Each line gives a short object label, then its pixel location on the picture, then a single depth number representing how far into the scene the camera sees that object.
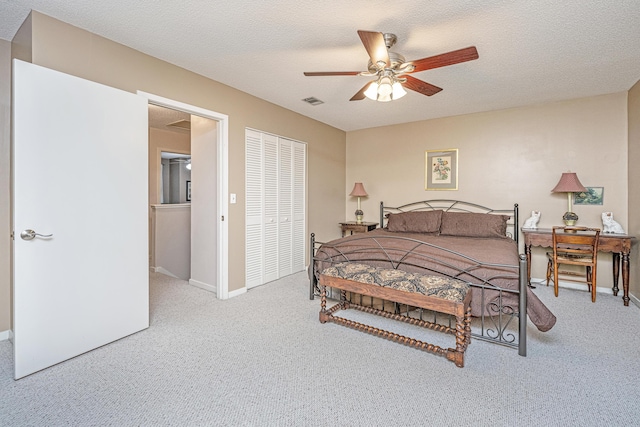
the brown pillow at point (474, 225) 4.00
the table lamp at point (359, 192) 5.46
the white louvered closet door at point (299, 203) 4.67
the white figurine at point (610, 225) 3.70
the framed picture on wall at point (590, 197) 3.88
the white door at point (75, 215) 2.02
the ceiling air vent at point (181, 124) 5.03
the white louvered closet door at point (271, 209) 4.16
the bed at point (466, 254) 2.38
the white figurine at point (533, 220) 4.18
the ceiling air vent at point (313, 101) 4.04
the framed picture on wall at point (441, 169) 4.84
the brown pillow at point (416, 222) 4.33
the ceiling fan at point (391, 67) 2.08
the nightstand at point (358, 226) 5.28
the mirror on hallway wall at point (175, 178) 6.04
